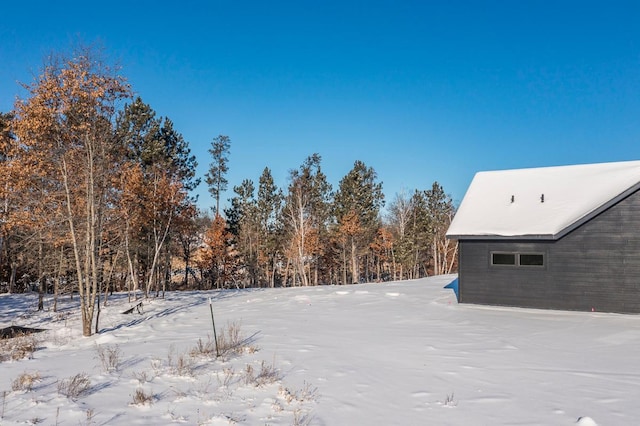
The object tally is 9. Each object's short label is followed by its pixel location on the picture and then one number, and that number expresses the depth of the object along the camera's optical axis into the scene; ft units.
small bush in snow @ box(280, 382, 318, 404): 16.87
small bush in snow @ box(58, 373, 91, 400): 16.42
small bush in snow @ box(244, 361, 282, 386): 18.89
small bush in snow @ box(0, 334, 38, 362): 23.90
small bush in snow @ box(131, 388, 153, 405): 15.80
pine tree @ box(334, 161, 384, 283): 111.65
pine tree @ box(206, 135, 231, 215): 117.29
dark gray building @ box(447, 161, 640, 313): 39.45
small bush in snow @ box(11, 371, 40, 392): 17.02
